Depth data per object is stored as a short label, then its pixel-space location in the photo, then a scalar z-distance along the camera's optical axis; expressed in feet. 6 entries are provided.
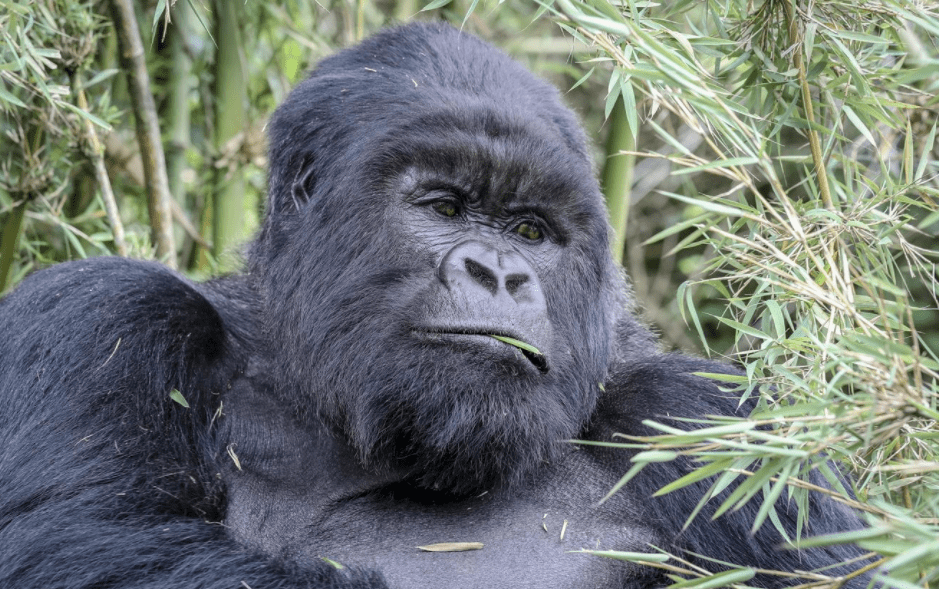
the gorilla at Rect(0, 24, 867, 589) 18.53
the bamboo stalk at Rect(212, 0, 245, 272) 33.01
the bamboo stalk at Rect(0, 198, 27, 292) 29.25
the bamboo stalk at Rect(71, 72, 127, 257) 28.55
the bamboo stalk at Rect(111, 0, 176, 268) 29.37
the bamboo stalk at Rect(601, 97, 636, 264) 30.99
